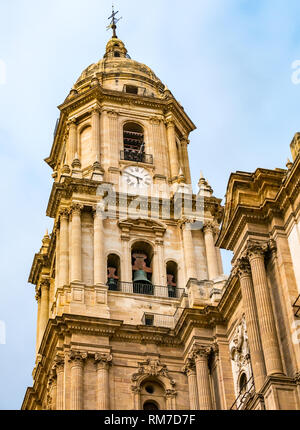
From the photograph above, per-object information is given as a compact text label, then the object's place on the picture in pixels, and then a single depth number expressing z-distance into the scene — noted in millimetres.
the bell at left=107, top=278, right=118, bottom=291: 43500
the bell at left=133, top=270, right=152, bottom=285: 44094
